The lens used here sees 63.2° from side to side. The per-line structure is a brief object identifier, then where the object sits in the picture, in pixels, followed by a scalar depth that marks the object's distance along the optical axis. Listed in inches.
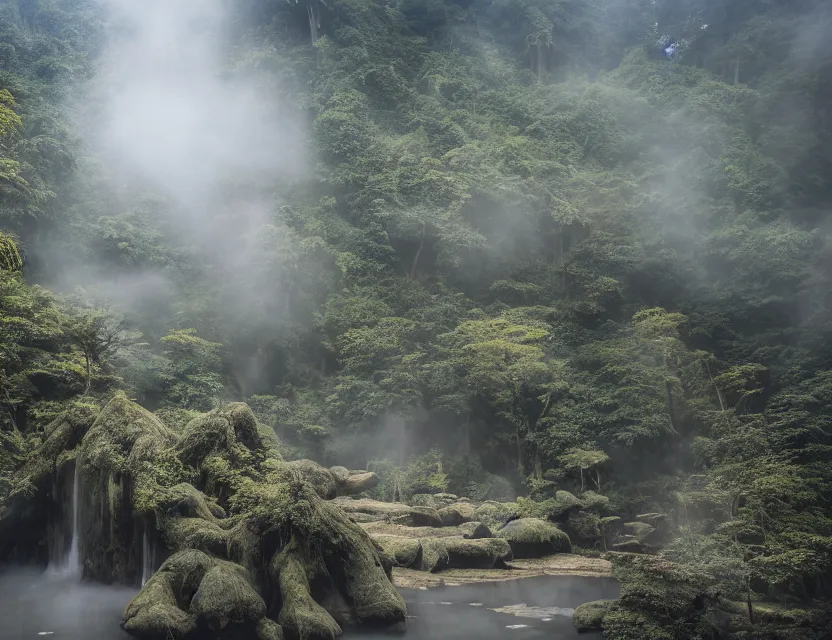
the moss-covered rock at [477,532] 877.8
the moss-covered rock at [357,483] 1143.0
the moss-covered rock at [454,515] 987.9
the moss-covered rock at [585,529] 985.5
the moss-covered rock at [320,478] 933.8
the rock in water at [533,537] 893.8
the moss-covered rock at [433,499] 1111.1
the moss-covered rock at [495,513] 972.6
